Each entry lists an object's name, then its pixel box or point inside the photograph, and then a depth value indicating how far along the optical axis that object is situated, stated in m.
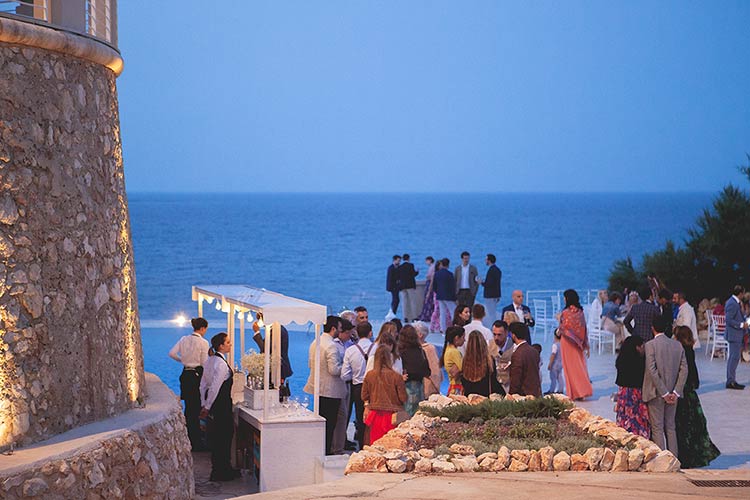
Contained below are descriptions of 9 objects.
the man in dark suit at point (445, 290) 22.53
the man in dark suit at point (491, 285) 22.52
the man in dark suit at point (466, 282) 22.67
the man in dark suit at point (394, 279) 24.91
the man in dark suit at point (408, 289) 24.47
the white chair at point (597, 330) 21.36
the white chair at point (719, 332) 20.50
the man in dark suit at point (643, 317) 15.43
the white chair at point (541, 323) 22.91
